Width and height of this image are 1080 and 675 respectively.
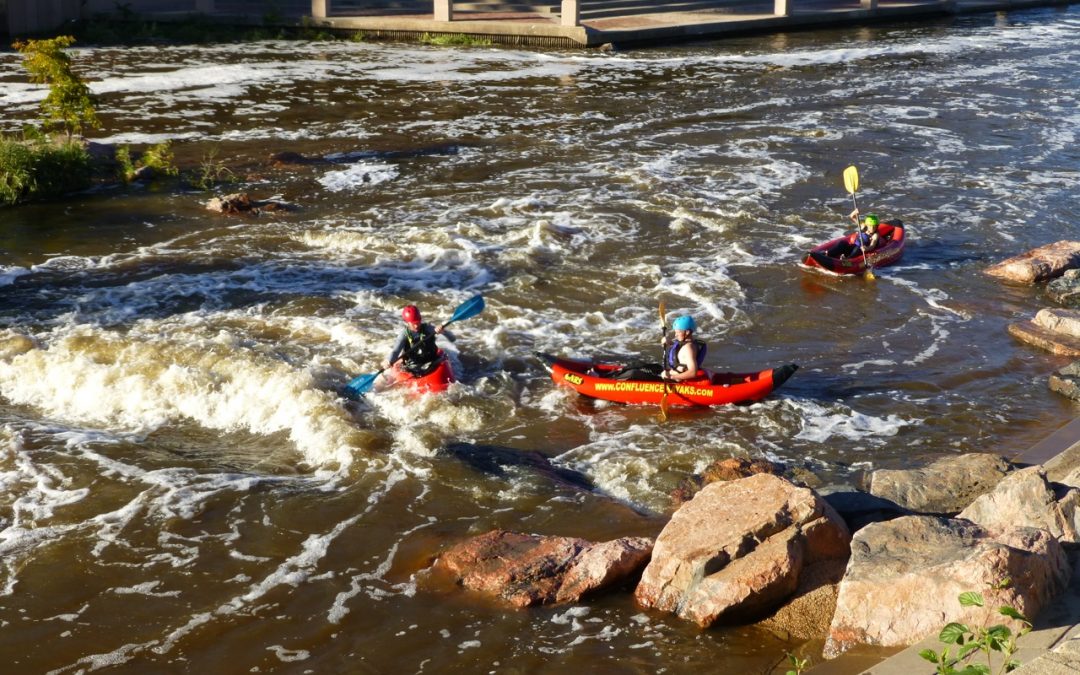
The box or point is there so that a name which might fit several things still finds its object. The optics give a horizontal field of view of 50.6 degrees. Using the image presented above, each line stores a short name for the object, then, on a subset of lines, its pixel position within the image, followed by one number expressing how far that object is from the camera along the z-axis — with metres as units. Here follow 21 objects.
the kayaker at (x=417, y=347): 11.08
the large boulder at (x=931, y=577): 5.79
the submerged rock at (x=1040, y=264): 14.58
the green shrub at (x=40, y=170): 16.75
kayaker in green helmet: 15.06
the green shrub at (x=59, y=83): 17.09
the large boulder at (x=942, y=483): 8.21
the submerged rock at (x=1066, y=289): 13.99
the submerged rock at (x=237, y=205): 16.95
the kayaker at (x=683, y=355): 10.82
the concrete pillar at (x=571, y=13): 31.91
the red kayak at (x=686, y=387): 10.81
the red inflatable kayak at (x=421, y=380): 11.07
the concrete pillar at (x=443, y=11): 32.44
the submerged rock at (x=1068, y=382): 11.06
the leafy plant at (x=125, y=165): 18.22
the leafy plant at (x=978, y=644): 4.65
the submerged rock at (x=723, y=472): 9.10
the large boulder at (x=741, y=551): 6.71
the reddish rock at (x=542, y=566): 7.33
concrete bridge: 31.70
